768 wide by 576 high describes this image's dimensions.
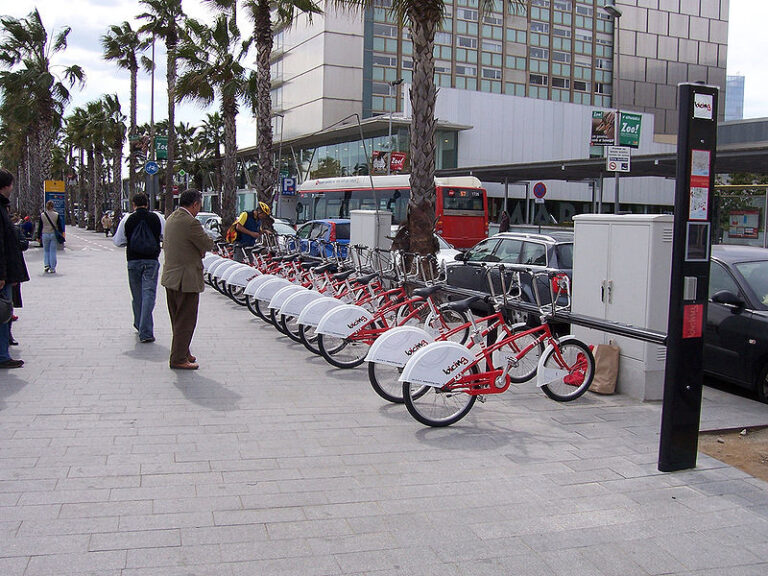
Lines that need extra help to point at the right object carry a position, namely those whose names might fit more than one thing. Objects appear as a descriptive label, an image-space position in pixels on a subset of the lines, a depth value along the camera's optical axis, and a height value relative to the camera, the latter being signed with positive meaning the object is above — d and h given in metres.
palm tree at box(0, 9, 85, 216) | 35.62 +6.24
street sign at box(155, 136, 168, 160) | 32.94 +3.00
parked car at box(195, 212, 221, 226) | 37.97 -0.02
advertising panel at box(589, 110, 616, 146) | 17.55 +2.20
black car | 7.20 -0.92
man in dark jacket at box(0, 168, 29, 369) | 7.30 -0.46
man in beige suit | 7.77 -0.58
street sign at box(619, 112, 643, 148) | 16.02 +2.00
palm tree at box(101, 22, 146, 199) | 42.00 +9.09
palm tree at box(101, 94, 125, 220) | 52.84 +5.66
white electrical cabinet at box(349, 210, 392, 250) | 13.23 -0.16
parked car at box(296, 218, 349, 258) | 18.86 -0.29
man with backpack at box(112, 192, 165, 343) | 9.20 -0.43
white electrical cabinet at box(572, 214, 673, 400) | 6.91 -0.54
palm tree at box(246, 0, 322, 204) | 21.78 +4.04
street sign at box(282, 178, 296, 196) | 42.03 +1.76
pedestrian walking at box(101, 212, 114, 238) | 46.91 -0.57
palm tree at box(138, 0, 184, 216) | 34.81 +8.67
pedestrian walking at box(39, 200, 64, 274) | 18.38 -0.54
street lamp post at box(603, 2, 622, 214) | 16.17 +2.30
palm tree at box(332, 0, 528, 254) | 11.41 +1.56
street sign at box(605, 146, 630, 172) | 15.56 +1.35
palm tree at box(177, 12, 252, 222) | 28.69 +5.34
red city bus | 27.59 +0.62
